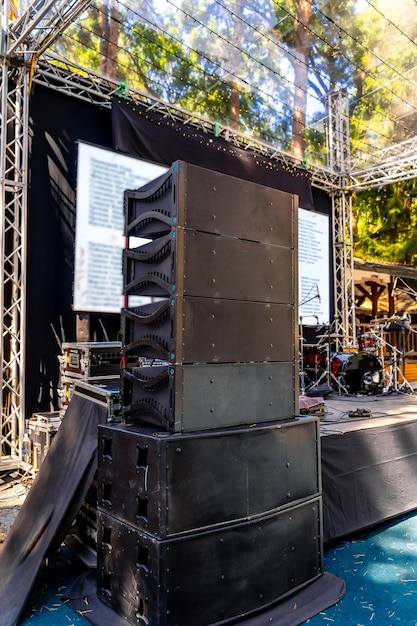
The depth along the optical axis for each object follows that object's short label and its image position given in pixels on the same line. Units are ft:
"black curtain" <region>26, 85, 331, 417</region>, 16.01
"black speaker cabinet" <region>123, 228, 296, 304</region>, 6.44
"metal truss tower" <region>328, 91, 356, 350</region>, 26.25
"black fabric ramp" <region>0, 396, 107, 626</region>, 7.17
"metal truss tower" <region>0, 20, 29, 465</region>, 14.61
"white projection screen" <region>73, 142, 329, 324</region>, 16.70
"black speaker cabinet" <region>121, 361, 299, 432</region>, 6.34
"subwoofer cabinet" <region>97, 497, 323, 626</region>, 5.88
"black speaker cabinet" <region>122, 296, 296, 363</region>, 6.37
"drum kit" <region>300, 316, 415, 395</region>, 20.31
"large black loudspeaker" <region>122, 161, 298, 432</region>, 6.41
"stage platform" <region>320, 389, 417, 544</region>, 9.55
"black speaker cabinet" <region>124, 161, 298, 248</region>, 6.48
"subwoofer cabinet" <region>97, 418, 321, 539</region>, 6.02
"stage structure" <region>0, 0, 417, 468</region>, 14.19
